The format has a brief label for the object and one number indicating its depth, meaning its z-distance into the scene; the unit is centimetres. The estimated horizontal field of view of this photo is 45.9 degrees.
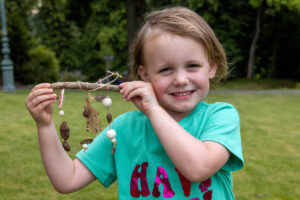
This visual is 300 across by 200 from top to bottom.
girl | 156
